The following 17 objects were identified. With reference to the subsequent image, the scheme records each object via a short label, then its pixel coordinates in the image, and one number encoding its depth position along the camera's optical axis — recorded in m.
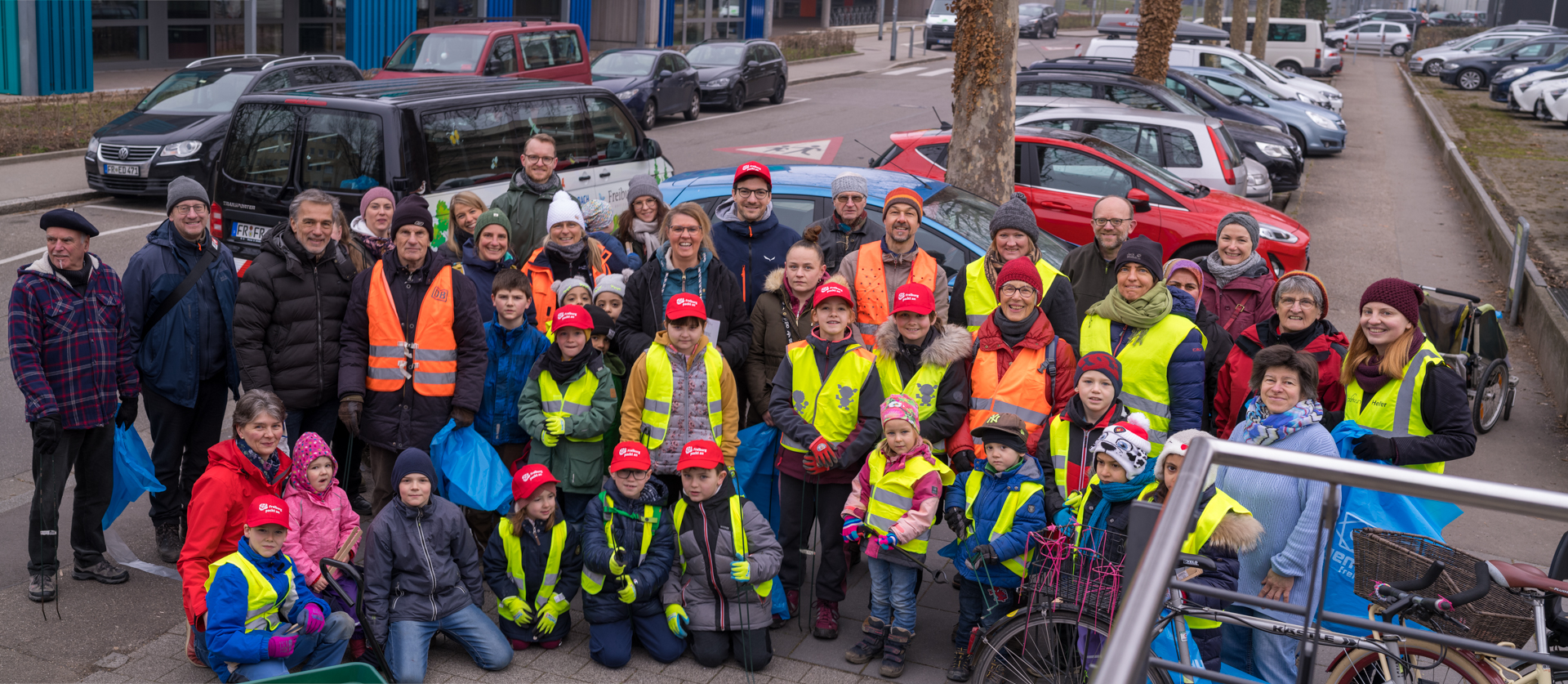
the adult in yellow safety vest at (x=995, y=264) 6.26
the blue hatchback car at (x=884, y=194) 7.84
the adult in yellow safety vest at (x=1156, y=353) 5.45
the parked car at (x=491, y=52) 18.80
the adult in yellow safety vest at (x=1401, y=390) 4.85
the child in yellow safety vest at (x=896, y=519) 5.25
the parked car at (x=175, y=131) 14.37
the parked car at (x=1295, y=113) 21.33
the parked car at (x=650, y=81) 21.77
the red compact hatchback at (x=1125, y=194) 11.02
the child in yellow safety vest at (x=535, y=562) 5.44
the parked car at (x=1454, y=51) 43.44
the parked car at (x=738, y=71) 25.42
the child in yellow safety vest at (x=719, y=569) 5.32
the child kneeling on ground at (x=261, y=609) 4.75
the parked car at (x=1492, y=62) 39.28
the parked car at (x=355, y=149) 8.48
